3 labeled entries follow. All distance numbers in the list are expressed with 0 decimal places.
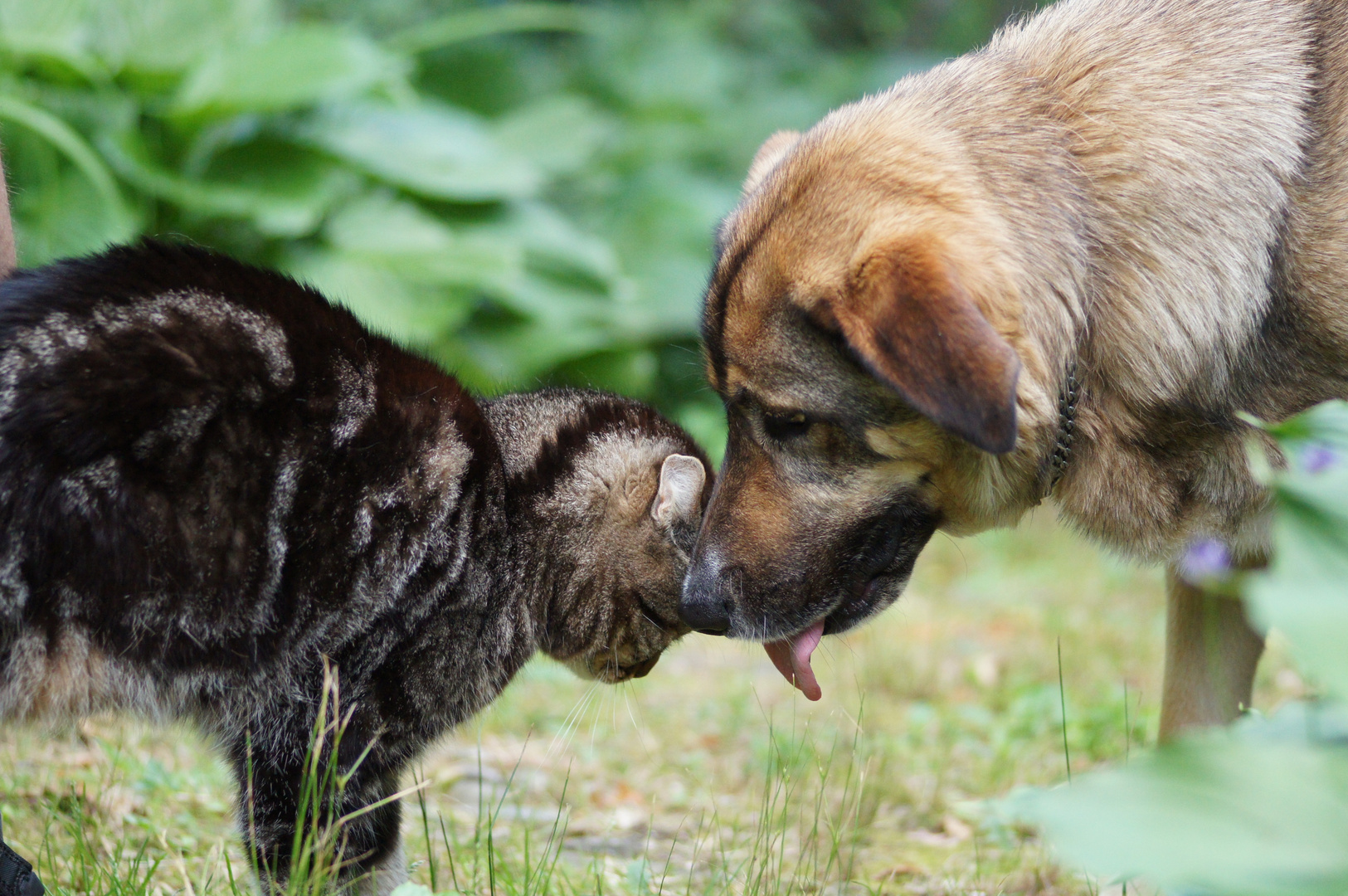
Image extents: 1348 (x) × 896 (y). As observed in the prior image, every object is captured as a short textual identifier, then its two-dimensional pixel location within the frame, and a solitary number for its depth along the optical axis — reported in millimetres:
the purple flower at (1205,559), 4645
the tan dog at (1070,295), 5059
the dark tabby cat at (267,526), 4719
